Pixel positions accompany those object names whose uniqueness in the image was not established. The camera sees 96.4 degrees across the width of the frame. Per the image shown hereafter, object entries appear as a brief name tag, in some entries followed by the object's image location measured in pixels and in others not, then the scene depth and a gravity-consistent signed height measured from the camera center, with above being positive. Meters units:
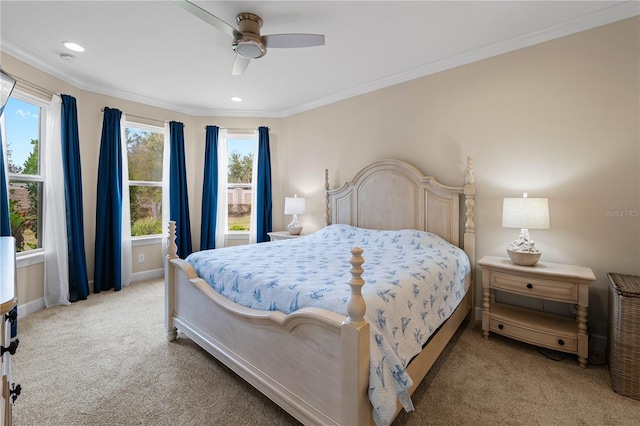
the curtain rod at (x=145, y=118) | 3.93 +1.25
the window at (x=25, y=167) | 2.93 +0.40
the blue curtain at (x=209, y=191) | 4.58 +0.20
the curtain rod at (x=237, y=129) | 4.73 +1.22
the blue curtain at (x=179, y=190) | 4.33 +0.21
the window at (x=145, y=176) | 4.14 +0.41
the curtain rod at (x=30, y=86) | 2.82 +1.21
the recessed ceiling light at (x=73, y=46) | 2.67 +1.50
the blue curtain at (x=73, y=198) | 3.26 +0.07
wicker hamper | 1.71 -0.87
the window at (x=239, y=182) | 4.83 +0.36
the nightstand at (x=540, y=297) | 2.03 -0.78
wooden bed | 1.20 -0.72
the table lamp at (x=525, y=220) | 2.23 -0.15
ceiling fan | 2.10 +1.24
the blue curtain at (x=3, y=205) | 2.58 +0.00
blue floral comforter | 1.26 -0.48
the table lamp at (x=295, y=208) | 4.19 -0.08
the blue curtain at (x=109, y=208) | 3.68 -0.05
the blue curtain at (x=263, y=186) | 4.66 +0.27
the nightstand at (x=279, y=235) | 4.14 -0.48
